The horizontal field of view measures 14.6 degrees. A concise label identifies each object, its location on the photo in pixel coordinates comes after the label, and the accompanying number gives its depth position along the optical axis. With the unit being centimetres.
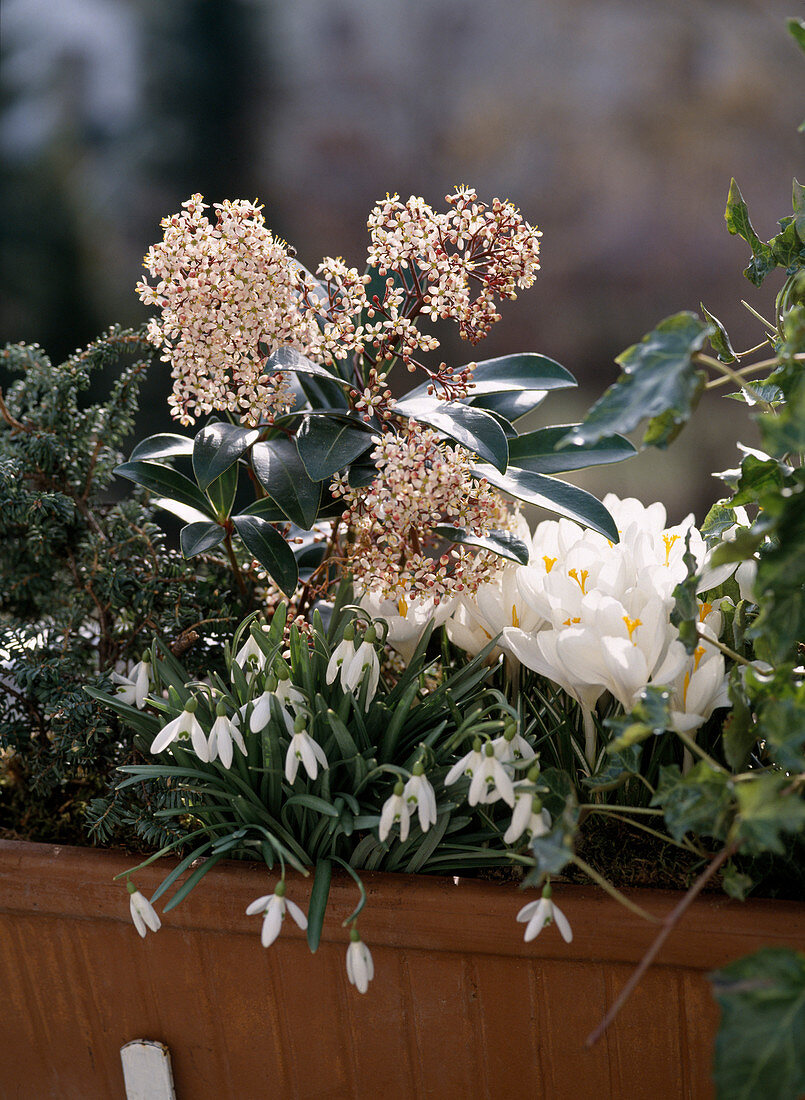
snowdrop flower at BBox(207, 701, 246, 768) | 128
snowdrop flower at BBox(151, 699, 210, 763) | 129
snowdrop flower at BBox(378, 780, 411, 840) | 126
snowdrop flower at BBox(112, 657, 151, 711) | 136
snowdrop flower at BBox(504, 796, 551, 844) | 125
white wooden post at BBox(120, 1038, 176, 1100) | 134
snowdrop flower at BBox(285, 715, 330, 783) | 127
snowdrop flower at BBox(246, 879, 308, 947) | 125
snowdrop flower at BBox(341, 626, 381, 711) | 131
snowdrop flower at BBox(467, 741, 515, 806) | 125
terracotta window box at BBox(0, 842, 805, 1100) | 128
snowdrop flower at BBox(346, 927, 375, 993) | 126
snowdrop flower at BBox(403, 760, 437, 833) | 126
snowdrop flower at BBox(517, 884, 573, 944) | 125
